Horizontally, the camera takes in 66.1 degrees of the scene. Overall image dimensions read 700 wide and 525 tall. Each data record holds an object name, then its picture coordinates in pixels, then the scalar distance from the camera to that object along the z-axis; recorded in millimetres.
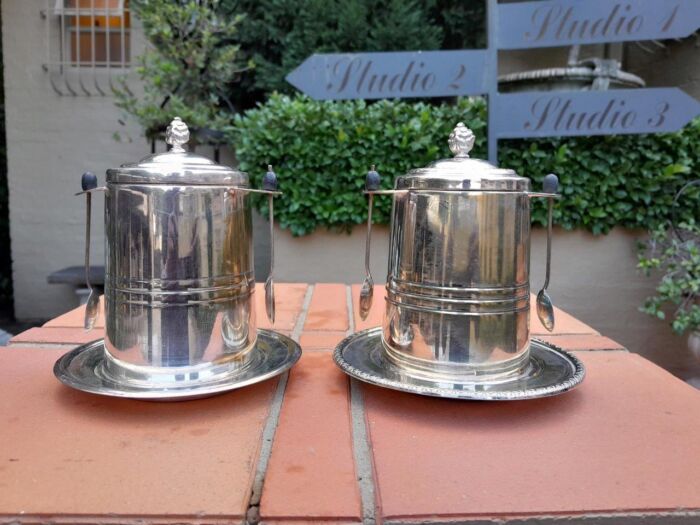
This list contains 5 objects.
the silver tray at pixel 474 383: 734
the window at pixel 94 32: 3791
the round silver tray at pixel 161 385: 727
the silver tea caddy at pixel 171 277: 761
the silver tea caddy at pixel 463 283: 807
